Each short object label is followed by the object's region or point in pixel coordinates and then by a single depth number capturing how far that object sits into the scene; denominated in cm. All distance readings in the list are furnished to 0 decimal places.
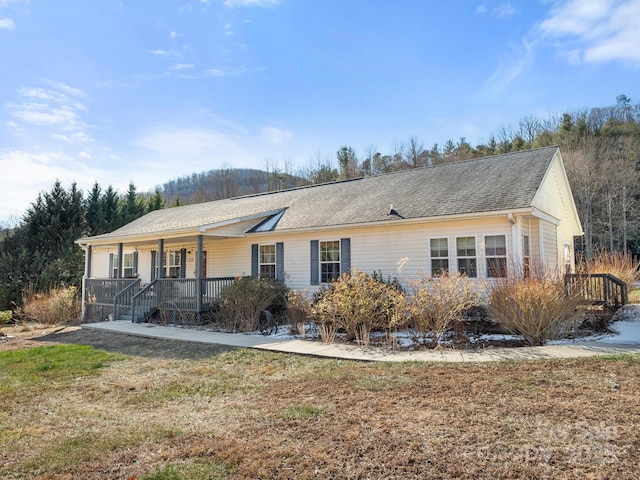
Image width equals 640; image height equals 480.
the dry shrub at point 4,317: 1469
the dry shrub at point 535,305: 829
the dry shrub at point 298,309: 1112
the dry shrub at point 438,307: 901
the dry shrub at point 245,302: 1170
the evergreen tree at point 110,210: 2975
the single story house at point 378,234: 1166
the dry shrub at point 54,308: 1577
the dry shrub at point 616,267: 1561
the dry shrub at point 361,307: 955
